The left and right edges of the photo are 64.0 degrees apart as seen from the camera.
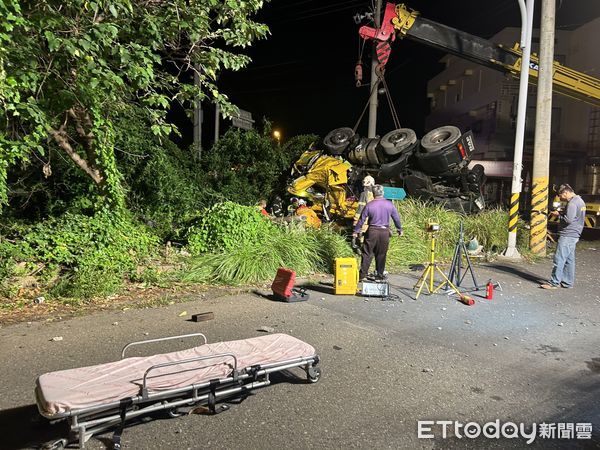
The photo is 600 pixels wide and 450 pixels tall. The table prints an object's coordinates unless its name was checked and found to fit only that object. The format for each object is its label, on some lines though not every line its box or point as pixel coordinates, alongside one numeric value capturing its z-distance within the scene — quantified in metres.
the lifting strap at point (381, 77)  15.38
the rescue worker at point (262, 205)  11.45
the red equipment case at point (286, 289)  7.18
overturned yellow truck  13.43
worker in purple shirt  8.17
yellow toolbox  7.68
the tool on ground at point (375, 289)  7.58
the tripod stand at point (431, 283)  7.68
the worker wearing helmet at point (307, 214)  11.87
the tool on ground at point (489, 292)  7.73
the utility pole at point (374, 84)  15.54
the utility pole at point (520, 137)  11.58
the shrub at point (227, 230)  8.98
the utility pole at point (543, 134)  12.27
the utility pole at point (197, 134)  12.80
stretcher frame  3.17
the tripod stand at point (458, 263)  8.03
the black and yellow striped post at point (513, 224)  11.66
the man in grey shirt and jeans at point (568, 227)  8.41
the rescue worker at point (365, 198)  9.74
